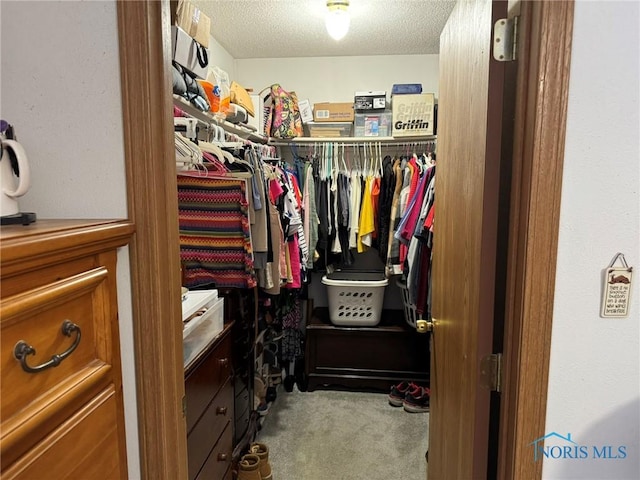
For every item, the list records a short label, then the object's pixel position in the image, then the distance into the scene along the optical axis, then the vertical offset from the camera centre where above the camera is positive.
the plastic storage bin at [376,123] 3.23 +0.52
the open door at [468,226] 0.94 -0.08
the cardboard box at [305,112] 3.30 +0.61
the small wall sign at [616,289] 0.82 -0.18
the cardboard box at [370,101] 3.17 +0.67
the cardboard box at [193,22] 1.69 +0.70
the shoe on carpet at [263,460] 2.13 -1.32
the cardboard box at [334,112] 3.24 +0.60
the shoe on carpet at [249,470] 2.02 -1.30
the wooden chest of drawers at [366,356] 3.15 -1.20
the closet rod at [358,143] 3.25 +0.38
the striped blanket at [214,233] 1.77 -0.17
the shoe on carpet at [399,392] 2.98 -1.39
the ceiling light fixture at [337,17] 2.27 +0.93
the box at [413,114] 3.09 +0.56
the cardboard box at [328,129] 3.29 +0.48
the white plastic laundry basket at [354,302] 3.14 -0.80
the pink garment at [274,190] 2.35 +0.01
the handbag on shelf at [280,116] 3.16 +0.55
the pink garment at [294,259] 2.53 -0.39
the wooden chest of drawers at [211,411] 1.48 -0.84
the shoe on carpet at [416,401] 2.89 -1.40
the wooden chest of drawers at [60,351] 0.57 -0.24
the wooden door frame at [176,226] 0.79 -0.06
